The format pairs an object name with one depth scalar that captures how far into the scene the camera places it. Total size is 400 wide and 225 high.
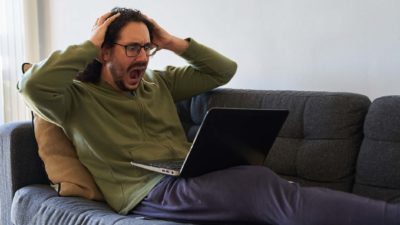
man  1.29
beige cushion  1.63
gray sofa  1.49
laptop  1.33
